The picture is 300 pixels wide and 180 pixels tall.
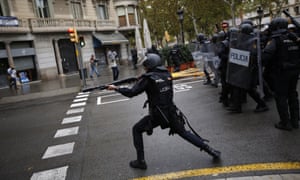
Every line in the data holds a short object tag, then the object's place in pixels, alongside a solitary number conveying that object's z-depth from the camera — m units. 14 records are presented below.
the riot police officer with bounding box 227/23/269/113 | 5.39
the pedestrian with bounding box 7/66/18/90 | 18.52
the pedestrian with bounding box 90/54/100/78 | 19.36
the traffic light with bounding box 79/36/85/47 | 14.59
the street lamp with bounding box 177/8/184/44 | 17.27
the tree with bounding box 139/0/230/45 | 28.38
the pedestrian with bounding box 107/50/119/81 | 15.34
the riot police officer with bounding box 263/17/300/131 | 4.42
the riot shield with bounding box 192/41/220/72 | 8.52
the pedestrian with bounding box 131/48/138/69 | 21.14
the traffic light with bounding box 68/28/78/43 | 13.73
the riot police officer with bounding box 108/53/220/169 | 3.59
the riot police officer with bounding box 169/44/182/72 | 14.71
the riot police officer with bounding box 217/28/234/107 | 6.43
